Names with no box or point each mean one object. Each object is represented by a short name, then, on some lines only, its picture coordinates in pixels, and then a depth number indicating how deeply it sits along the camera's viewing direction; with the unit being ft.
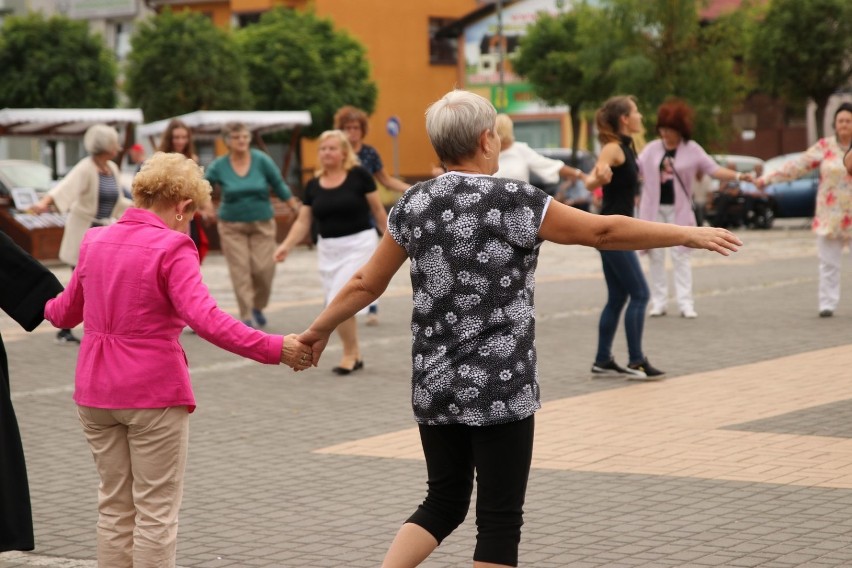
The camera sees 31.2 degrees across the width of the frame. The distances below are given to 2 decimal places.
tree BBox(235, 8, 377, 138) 161.58
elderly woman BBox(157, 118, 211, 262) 45.27
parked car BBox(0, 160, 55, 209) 90.99
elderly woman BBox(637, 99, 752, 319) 44.14
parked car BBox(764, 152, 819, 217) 107.81
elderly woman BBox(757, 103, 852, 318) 45.80
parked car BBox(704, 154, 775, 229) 105.70
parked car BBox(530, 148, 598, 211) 111.78
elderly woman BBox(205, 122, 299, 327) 46.42
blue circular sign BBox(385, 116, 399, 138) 137.18
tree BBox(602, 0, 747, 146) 116.57
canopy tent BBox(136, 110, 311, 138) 100.68
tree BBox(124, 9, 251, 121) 142.41
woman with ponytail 33.55
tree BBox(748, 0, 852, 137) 127.85
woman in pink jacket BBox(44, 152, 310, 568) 15.46
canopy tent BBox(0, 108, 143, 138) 91.09
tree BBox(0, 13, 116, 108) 143.43
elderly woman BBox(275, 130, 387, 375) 37.04
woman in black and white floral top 14.32
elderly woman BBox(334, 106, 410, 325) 44.22
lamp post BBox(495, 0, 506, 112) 174.90
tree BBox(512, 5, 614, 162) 166.71
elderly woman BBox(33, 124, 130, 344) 44.65
